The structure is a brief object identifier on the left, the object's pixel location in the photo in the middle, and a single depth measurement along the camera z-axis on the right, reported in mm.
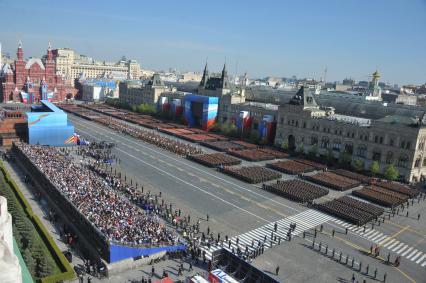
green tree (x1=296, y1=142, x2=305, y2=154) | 74000
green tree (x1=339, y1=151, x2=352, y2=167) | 66488
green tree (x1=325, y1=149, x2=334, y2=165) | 68975
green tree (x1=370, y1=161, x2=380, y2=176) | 61219
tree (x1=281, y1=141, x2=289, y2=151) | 77231
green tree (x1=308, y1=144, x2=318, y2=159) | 71500
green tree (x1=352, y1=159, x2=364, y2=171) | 63594
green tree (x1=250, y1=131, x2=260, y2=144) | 84775
